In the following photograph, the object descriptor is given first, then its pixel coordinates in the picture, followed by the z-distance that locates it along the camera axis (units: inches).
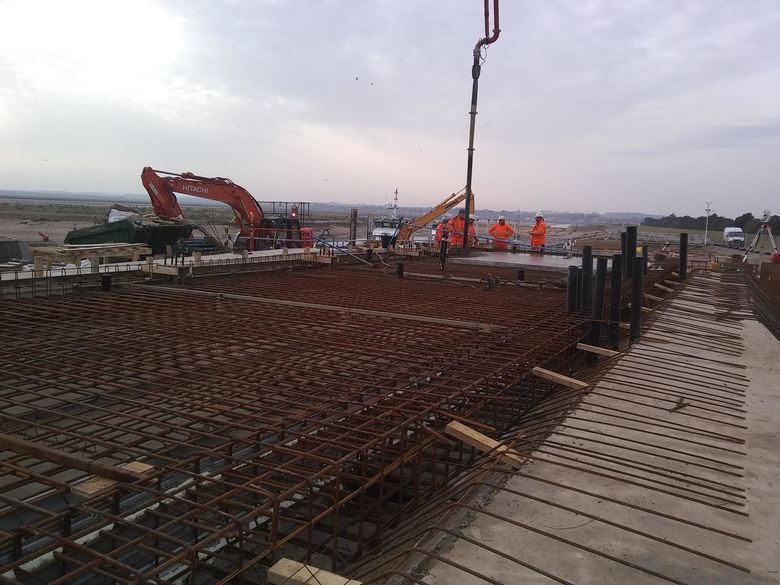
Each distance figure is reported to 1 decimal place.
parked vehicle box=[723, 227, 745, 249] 1819.5
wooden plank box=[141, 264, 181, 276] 522.3
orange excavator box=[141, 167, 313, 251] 811.4
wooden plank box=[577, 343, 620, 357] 338.5
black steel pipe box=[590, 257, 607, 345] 373.6
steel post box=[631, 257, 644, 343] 387.2
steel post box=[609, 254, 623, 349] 389.1
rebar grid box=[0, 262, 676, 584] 134.1
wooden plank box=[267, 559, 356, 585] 118.8
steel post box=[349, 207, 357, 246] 1223.3
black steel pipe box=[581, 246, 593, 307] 422.9
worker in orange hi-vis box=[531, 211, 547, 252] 1072.3
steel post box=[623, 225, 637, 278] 515.8
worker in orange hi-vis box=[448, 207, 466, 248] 1077.1
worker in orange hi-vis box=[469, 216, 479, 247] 1102.1
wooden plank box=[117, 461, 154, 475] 148.8
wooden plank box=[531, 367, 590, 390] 268.4
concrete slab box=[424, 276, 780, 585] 136.3
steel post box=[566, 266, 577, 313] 405.4
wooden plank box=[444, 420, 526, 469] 188.2
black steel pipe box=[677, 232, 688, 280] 734.5
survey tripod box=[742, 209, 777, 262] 988.7
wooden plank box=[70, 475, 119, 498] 138.1
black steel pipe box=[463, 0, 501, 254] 837.5
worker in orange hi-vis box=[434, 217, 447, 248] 1011.6
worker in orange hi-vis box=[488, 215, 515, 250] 1135.0
